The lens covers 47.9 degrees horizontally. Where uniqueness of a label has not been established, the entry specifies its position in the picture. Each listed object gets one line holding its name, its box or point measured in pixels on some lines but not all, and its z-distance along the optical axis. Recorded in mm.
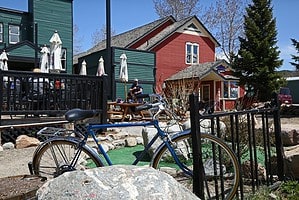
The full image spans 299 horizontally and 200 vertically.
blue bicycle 3314
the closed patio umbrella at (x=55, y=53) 13445
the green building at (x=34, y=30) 20031
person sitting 13093
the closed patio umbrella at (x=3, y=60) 15895
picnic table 11429
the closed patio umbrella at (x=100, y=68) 16059
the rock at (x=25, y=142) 6945
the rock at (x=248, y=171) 4352
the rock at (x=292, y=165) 4297
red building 24625
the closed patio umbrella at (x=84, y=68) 17484
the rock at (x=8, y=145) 6934
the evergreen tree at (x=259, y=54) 25509
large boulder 1947
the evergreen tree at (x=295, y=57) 21578
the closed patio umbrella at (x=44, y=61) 13863
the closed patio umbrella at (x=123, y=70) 16531
